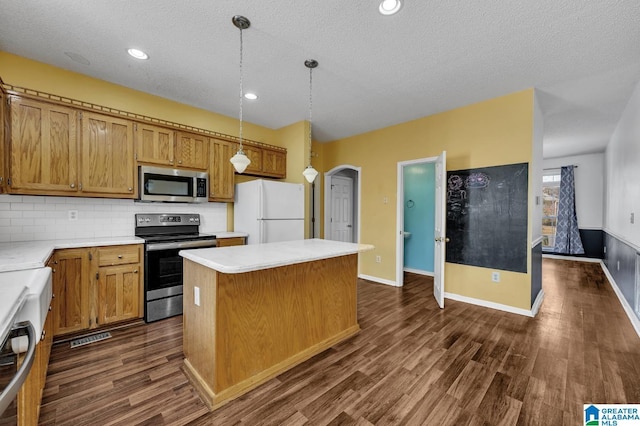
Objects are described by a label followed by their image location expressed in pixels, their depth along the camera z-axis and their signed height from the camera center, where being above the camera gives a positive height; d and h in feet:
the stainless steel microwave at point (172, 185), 10.54 +0.99
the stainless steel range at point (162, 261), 9.73 -1.94
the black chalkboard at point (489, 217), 10.85 -0.26
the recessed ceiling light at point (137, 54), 8.29 +4.86
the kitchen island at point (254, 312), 5.89 -2.60
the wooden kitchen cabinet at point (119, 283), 8.94 -2.54
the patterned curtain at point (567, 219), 21.61 -0.64
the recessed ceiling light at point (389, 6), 6.23 +4.80
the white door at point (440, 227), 11.43 -0.74
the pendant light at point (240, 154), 6.89 +1.57
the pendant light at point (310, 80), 8.78 +4.79
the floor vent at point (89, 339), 8.14 -4.09
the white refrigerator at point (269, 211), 12.12 -0.07
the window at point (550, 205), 23.07 +0.52
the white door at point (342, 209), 18.81 +0.06
